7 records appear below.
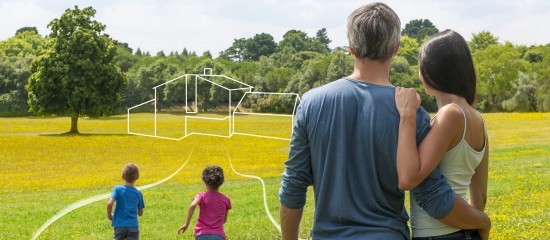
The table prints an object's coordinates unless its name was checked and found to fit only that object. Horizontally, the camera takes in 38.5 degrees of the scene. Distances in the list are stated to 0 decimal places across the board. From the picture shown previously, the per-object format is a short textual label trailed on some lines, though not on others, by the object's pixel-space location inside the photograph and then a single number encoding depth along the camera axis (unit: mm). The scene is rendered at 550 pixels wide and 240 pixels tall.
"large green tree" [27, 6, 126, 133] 35969
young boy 6668
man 2609
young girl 6176
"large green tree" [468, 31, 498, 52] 90375
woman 2611
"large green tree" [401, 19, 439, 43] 123625
